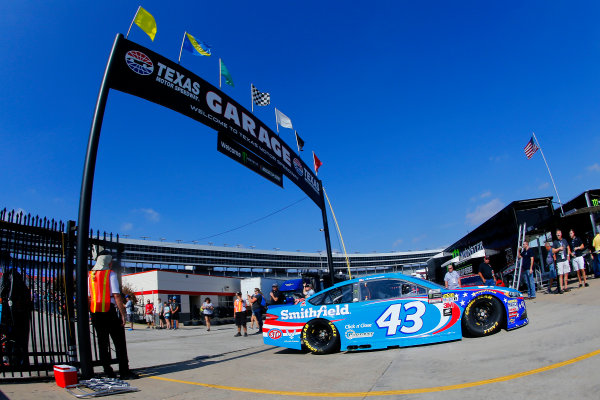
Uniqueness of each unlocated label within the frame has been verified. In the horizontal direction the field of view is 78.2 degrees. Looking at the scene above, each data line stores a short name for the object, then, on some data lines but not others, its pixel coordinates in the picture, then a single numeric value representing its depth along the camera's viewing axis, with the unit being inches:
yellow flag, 283.2
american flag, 888.3
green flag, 441.4
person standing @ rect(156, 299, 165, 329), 791.7
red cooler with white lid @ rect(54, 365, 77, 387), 186.4
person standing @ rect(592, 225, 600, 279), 515.5
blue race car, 261.9
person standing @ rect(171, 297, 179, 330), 729.9
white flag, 569.8
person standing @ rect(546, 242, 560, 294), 425.4
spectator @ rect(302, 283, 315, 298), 556.4
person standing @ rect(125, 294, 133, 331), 788.0
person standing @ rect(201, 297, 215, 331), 640.1
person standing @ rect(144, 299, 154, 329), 843.4
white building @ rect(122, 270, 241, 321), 1352.1
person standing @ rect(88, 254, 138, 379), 207.9
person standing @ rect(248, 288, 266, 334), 534.9
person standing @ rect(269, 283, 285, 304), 515.6
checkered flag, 509.0
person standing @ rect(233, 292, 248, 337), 504.0
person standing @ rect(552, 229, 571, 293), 408.8
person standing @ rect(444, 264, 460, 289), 436.1
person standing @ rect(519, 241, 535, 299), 433.4
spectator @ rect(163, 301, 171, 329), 747.4
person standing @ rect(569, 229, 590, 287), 417.1
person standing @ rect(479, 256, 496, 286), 430.6
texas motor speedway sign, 269.7
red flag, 664.4
